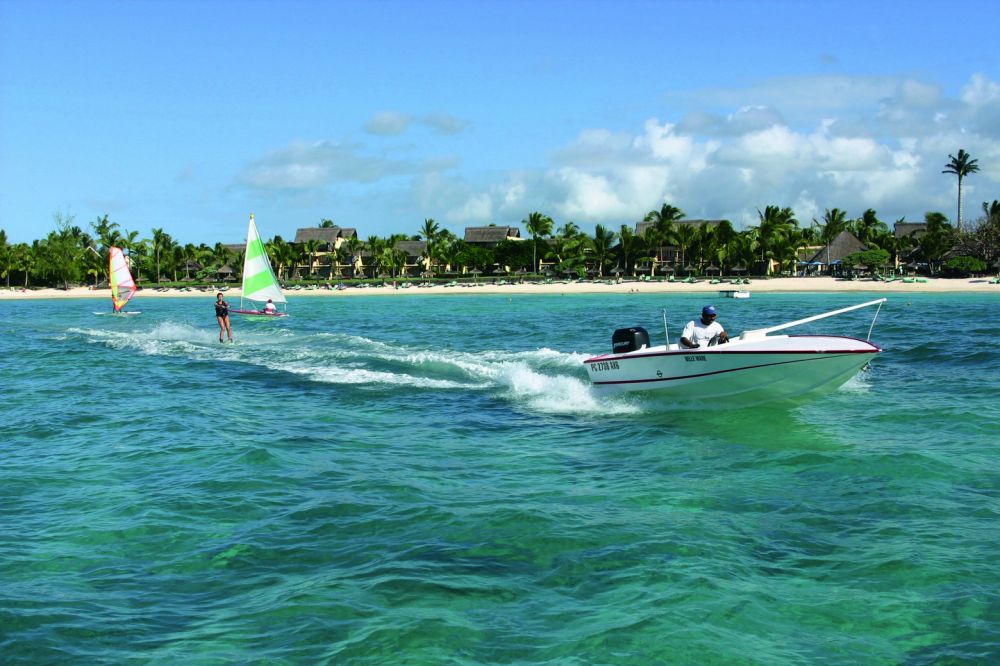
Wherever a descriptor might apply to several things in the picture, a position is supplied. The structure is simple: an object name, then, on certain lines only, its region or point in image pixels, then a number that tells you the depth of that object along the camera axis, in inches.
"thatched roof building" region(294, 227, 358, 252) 5241.1
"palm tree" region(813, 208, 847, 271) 4281.5
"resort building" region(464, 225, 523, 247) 5275.6
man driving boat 586.6
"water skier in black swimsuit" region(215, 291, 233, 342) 1234.6
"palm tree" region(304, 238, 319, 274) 5039.4
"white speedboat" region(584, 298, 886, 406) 551.8
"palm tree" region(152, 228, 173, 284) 4862.2
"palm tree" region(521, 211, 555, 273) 4694.9
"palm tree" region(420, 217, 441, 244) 5241.1
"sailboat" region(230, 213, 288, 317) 1633.9
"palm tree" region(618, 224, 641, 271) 4367.6
